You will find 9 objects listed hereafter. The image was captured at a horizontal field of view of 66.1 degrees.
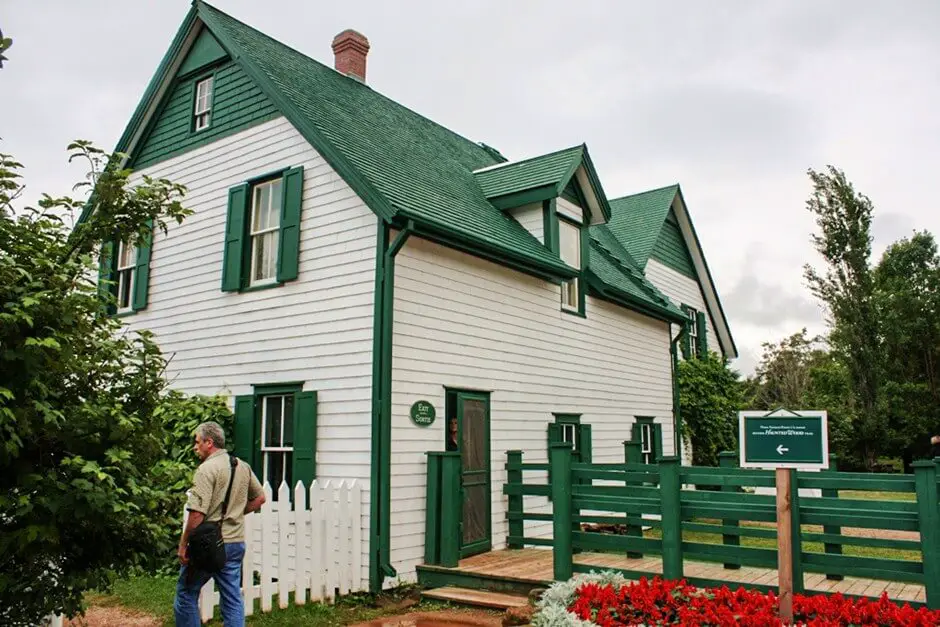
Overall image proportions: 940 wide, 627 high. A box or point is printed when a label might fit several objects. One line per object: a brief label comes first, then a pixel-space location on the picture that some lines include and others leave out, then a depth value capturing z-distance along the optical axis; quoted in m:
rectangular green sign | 6.29
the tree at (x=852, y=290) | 26.33
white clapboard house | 9.30
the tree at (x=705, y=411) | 19.12
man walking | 5.73
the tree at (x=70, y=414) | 3.95
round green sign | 9.38
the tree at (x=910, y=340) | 28.78
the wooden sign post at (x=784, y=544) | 5.78
